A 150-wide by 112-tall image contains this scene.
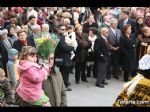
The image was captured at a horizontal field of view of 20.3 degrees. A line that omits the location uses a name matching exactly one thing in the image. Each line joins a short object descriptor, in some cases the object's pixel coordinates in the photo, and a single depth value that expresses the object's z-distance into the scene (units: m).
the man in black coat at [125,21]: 11.58
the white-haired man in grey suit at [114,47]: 10.58
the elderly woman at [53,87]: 5.13
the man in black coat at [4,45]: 9.16
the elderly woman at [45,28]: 9.75
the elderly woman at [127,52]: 10.45
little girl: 4.88
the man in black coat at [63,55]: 9.41
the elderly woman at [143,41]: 10.65
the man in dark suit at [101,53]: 9.97
